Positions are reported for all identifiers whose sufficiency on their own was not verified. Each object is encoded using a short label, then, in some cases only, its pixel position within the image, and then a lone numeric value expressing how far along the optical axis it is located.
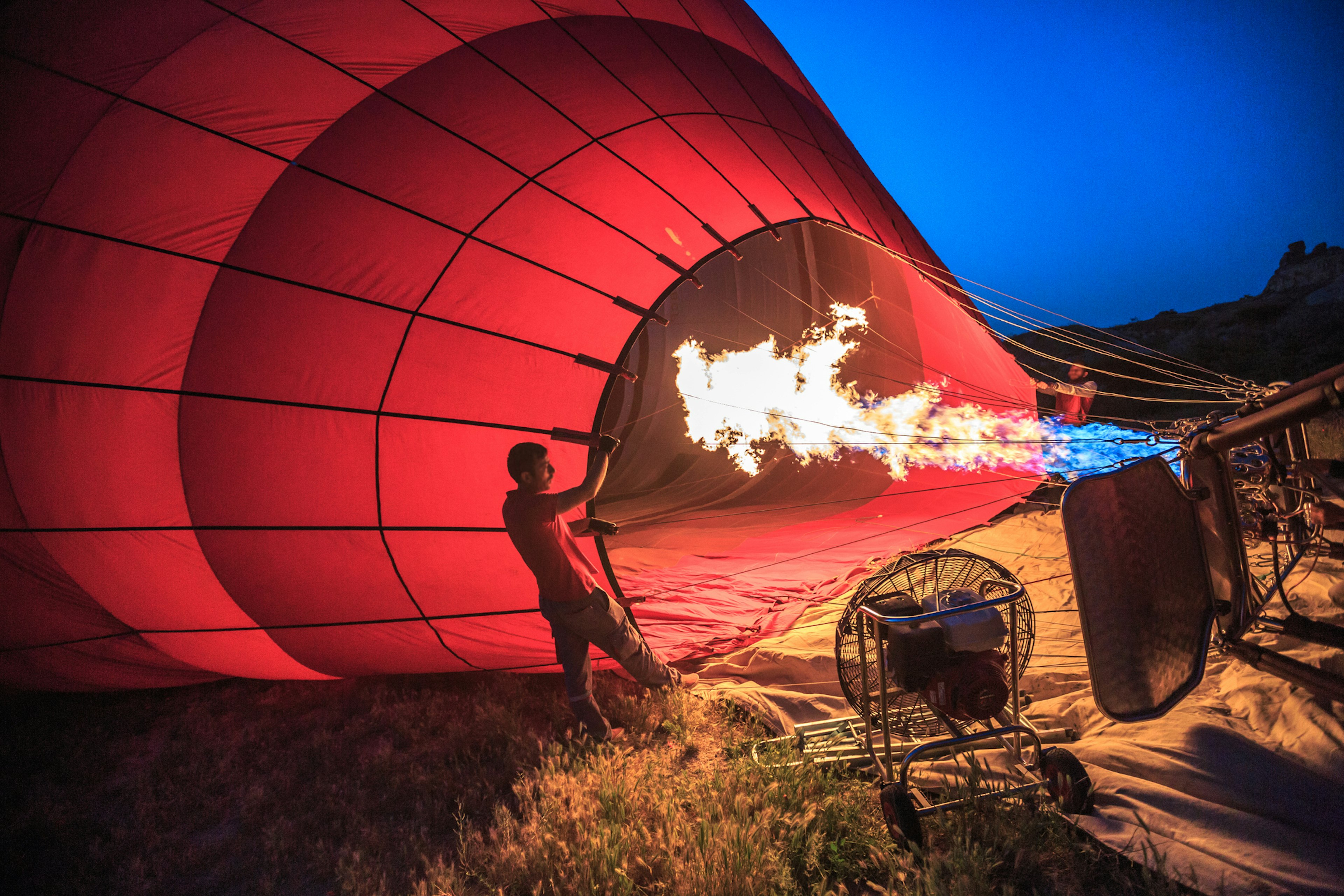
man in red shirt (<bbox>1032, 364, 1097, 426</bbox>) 5.93
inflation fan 1.99
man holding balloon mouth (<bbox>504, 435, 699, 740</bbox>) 2.64
